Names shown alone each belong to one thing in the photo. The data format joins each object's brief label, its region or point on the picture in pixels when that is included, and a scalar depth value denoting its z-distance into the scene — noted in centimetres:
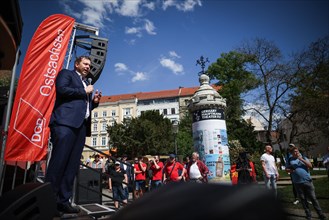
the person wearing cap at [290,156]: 716
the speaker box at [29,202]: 136
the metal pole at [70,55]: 593
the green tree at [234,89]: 2612
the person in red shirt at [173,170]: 926
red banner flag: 456
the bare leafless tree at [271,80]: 2134
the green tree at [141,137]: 4066
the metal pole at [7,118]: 366
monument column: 1184
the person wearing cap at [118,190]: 878
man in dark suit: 252
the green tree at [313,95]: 2066
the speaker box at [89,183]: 737
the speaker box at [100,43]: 555
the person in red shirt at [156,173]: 1012
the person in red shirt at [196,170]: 884
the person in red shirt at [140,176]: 1078
